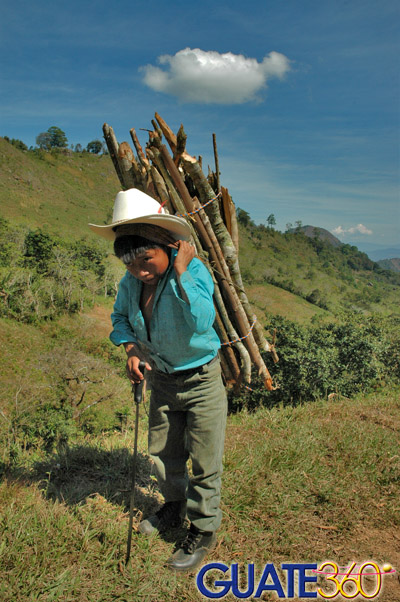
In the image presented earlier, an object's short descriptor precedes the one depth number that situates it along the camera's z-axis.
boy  1.93
